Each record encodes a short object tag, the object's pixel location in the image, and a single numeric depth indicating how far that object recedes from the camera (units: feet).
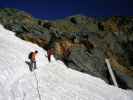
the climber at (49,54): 93.70
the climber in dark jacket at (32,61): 80.69
